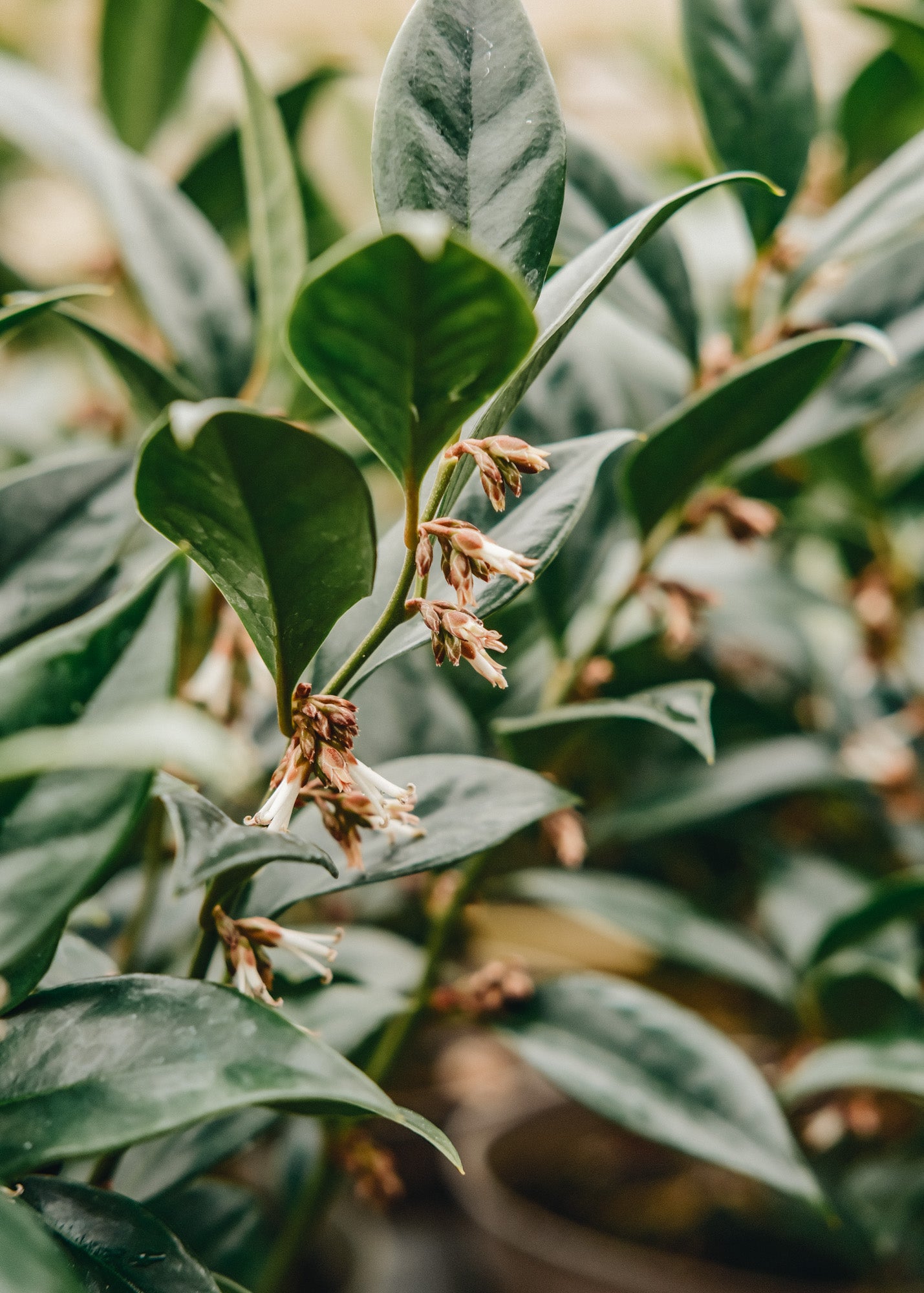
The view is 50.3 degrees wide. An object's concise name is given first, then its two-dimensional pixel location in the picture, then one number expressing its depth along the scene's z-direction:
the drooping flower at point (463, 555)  0.25
